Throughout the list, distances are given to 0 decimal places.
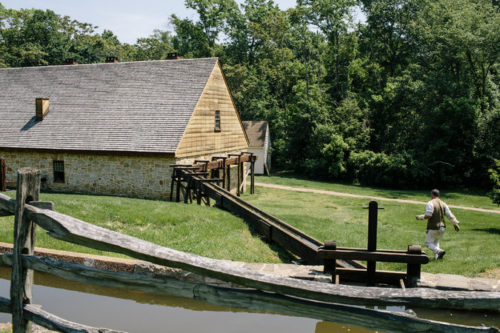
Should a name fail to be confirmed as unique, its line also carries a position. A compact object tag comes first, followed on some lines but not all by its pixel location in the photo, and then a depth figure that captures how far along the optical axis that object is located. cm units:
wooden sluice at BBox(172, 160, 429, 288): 749
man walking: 1056
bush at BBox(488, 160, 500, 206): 1567
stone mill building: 1933
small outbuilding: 3988
